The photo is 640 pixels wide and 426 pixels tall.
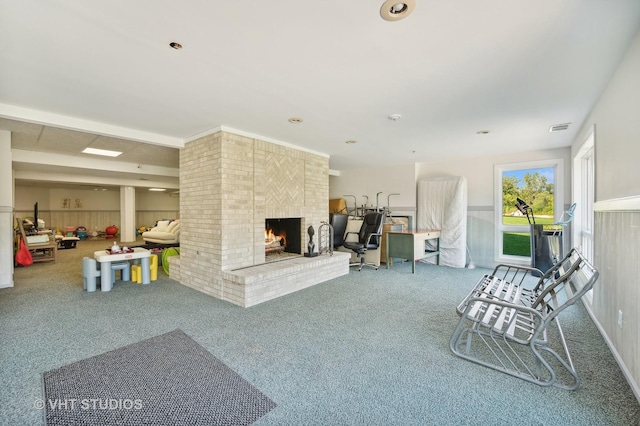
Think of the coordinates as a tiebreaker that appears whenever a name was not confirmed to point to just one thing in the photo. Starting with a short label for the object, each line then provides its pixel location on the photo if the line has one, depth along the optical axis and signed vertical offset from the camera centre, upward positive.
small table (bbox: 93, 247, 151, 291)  4.25 -0.79
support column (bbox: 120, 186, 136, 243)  10.01 -0.05
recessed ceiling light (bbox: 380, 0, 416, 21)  1.59 +1.16
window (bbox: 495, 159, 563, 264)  5.31 +0.17
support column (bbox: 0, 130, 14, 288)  4.14 -0.03
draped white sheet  5.99 -0.08
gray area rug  1.68 -1.21
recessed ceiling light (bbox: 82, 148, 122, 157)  5.33 +1.14
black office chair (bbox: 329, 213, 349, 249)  6.25 -0.37
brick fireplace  3.94 -0.09
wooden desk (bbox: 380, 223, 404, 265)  6.15 -0.51
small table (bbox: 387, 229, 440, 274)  5.47 -0.70
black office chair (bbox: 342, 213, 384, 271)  5.59 -0.56
